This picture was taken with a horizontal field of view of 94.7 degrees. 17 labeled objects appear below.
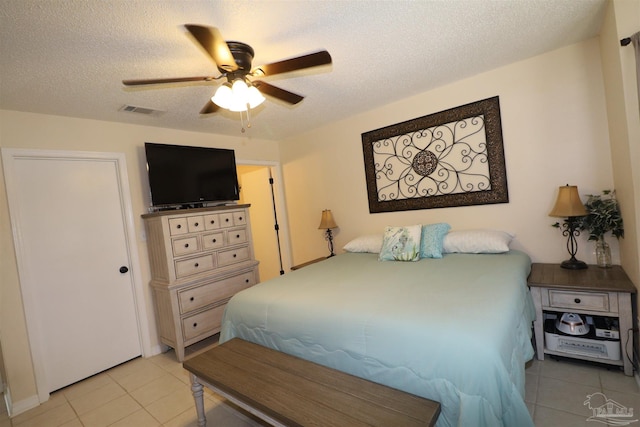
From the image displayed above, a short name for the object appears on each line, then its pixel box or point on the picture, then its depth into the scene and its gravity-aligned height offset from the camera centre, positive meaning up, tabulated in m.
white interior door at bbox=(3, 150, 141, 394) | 2.47 -0.24
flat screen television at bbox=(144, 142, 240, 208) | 3.04 +0.53
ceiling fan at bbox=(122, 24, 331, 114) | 1.46 +0.82
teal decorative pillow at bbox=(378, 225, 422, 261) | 2.65 -0.44
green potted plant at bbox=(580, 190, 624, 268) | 2.14 -0.36
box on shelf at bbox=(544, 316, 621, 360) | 1.97 -1.17
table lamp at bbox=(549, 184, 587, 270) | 2.23 -0.28
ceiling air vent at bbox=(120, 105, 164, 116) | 2.67 +1.11
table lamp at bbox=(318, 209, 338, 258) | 3.84 -0.20
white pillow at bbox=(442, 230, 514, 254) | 2.53 -0.47
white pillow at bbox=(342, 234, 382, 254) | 3.18 -0.47
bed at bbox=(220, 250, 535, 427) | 1.22 -0.66
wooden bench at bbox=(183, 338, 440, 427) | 1.23 -0.89
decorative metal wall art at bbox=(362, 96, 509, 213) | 2.79 +0.34
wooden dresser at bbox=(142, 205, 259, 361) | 2.90 -0.52
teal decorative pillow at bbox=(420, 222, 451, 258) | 2.66 -0.42
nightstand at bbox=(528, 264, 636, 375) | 1.91 -0.86
